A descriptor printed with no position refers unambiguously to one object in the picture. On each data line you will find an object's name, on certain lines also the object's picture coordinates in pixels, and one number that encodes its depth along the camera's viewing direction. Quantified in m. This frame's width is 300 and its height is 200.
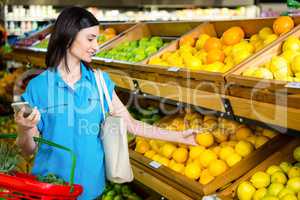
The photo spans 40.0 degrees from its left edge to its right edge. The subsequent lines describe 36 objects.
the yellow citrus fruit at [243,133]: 2.46
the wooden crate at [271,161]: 2.12
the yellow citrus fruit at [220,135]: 2.56
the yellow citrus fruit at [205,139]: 2.54
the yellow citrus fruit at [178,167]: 2.52
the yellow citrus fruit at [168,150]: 2.72
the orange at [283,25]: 2.29
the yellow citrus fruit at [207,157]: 2.41
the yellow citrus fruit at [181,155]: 2.62
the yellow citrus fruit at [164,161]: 2.67
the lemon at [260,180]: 2.07
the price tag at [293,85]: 1.57
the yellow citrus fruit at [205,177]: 2.27
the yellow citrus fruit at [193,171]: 2.38
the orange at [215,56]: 2.53
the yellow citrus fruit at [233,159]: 2.29
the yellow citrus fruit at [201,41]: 2.89
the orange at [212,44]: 2.68
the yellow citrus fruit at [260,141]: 2.32
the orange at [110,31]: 4.53
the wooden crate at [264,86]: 1.61
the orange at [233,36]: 2.64
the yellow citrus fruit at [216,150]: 2.47
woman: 1.96
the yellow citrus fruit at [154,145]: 2.90
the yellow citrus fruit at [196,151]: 2.53
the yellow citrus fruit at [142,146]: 2.96
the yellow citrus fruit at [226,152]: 2.35
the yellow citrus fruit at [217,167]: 2.29
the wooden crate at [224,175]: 2.13
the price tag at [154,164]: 2.57
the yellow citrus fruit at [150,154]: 2.84
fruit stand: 1.83
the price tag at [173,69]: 2.34
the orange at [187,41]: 3.01
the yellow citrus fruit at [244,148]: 2.32
